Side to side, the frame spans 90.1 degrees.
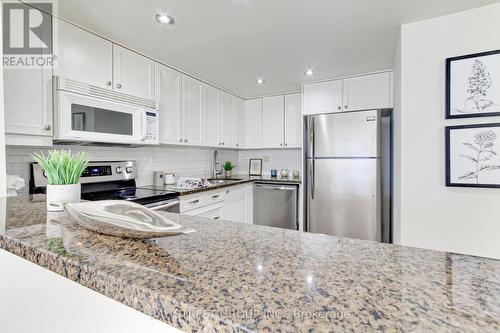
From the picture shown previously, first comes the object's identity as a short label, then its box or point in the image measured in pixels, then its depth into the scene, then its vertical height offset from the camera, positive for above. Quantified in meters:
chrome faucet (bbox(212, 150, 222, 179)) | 3.93 -0.03
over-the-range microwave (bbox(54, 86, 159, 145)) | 1.76 +0.36
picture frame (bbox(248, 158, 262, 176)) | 4.36 -0.03
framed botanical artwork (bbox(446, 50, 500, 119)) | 1.65 +0.54
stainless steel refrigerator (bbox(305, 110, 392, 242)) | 2.73 -0.10
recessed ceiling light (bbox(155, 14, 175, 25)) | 1.76 +1.05
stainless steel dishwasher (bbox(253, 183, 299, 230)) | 3.37 -0.55
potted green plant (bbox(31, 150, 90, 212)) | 0.97 -0.05
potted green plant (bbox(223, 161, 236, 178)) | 4.04 -0.05
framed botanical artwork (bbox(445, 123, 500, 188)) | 1.65 +0.07
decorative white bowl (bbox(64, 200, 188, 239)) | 0.60 -0.15
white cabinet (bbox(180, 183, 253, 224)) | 2.57 -0.45
